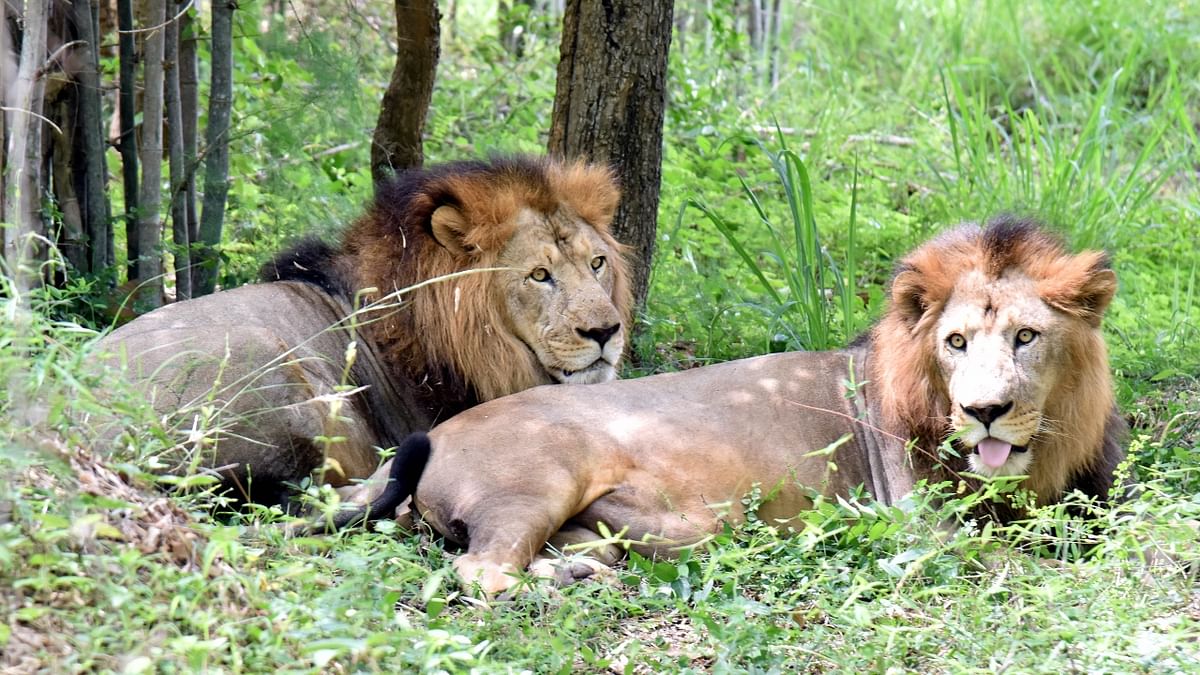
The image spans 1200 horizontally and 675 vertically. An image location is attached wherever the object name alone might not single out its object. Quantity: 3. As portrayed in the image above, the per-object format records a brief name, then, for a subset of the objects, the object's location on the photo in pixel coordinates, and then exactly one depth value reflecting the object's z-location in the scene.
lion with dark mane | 9.49
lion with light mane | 8.21
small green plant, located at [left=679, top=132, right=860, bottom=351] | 11.33
